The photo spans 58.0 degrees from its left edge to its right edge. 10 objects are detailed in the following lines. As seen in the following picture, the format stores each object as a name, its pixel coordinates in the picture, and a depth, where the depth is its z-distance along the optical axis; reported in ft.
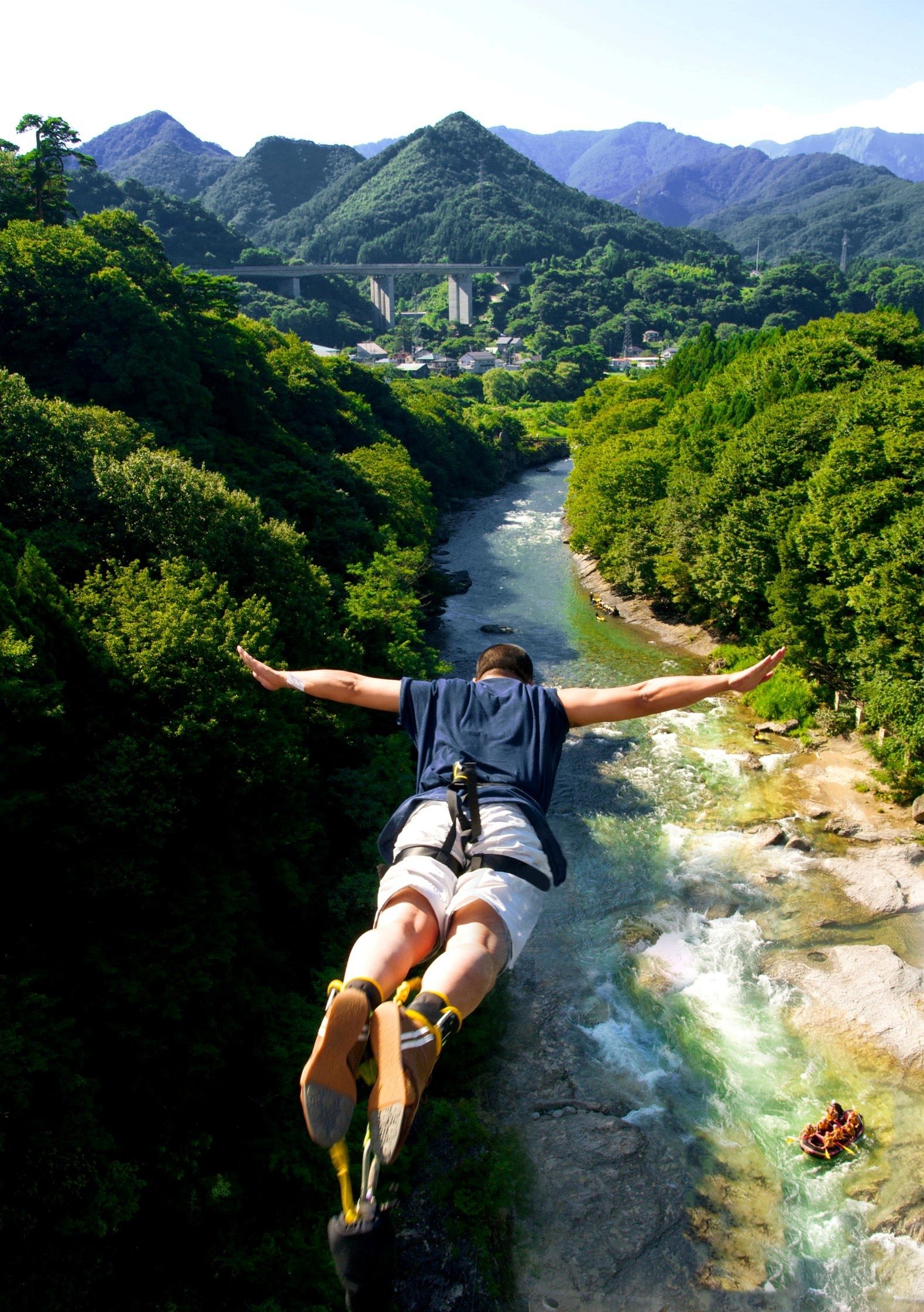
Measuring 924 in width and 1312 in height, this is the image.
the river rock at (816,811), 77.40
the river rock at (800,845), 72.40
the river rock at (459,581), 143.70
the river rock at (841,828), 74.28
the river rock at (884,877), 65.31
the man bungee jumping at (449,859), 12.35
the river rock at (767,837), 73.00
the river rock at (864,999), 52.47
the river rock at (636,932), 62.34
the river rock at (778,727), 92.68
